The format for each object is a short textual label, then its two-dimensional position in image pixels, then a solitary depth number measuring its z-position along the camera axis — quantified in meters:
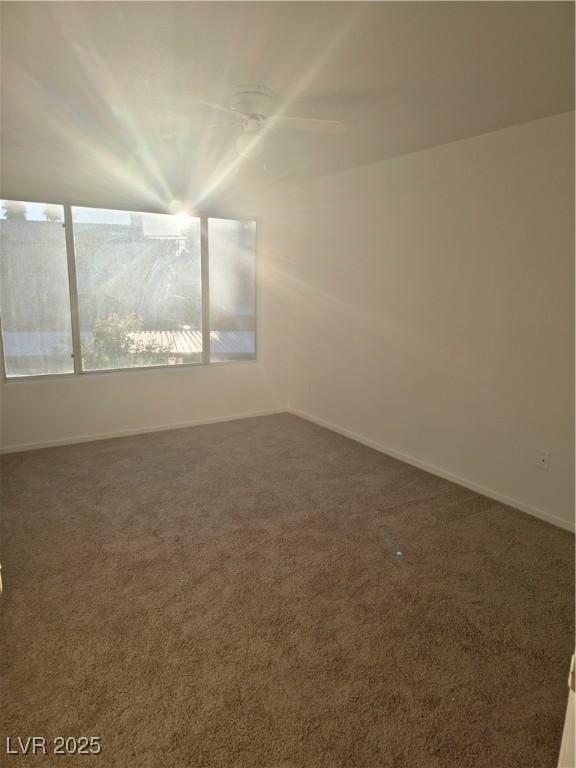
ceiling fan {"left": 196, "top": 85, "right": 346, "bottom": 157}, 2.48
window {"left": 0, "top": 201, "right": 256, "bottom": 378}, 4.23
